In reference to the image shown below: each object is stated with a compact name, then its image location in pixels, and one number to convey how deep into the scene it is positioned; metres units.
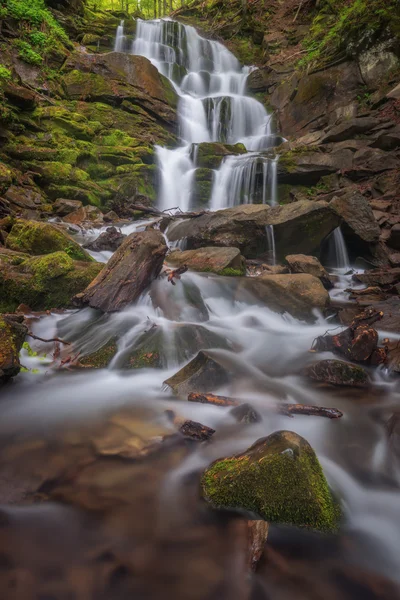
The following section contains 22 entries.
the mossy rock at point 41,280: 5.00
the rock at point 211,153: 14.28
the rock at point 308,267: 7.63
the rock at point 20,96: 11.33
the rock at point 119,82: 16.03
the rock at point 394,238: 8.86
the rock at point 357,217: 9.12
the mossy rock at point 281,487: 1.98
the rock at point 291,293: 6.18
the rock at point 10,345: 3.28
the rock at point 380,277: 7.67
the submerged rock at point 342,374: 3.84
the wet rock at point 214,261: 7.30
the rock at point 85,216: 10.17
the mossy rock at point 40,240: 6.19
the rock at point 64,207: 10.27
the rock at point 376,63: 14.19
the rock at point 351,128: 12.81
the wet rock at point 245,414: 3.07
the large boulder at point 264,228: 8.54
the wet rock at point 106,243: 8.22
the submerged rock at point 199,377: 3.57
